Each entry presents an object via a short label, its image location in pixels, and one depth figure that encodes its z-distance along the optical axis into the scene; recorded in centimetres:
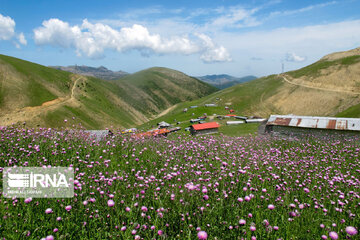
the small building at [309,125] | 3070
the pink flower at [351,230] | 321
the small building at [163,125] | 7979
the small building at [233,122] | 6735
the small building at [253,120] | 6776
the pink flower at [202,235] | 293
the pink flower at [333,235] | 313
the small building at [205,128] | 5256
